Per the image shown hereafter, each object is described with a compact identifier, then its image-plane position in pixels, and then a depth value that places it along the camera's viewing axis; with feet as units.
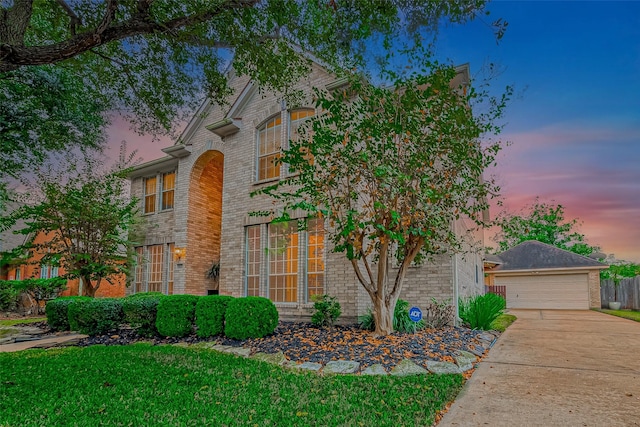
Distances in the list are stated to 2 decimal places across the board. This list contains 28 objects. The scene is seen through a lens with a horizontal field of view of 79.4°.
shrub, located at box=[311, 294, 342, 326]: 27.14
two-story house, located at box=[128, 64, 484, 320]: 30.32
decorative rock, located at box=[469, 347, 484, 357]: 20.51
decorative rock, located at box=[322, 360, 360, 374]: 17.55
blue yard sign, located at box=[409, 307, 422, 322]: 24.00
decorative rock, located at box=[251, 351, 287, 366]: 19.65
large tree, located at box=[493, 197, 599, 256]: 104.37
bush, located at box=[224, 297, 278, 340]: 24.16
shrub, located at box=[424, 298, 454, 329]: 26.48
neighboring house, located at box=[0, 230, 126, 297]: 62.85
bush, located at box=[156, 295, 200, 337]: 26.03
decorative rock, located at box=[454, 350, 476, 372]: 17.67
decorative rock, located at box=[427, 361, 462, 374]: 16.94
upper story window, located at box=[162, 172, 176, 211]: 47.44
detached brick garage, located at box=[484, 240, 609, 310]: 66.03
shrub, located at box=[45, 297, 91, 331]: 30.94
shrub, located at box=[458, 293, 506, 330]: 28.07
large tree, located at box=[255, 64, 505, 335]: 22.17
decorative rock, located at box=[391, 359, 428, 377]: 16.85
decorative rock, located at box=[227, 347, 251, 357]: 21.46
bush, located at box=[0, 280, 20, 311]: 49.73
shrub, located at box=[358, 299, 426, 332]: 24.67
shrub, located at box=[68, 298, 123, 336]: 28.55
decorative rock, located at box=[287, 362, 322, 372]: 18.20
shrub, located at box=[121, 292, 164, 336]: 27.27
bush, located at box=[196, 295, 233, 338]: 25.30
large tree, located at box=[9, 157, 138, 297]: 40.91
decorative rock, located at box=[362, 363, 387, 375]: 17.03
